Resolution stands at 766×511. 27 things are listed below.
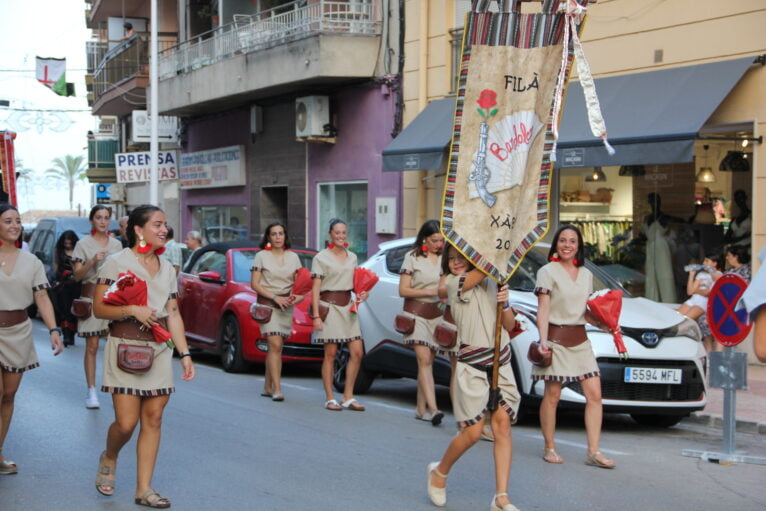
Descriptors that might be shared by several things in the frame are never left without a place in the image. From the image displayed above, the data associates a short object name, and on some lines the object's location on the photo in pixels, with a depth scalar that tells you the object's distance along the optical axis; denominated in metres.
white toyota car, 8.73
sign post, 7.98
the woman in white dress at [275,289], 10.69
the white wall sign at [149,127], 29.53
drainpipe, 18.45
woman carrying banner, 6.08
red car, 12.77
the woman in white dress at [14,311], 7.07
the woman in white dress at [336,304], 10.12
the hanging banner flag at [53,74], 33.66
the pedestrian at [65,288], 13.73
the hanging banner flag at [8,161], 13.51
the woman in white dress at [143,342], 6.09
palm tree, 95.50
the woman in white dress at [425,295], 9.41
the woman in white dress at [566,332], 7.67
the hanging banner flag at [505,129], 5.90
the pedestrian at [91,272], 9.80
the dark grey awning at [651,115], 12.91
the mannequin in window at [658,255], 14.64
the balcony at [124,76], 29.67
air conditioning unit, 20.81
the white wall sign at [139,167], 25.66
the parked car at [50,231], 21.03
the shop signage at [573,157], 14.13
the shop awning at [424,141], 16.83
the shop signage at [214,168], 25.33
